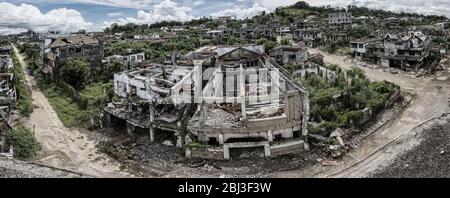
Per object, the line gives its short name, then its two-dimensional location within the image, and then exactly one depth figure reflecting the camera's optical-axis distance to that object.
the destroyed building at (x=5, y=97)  26.55
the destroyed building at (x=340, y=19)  110.28
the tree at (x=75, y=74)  47.25
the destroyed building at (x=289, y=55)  54.97
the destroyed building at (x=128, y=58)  56.38
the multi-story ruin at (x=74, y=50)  56.72
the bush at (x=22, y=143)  26.52
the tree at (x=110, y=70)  51.62
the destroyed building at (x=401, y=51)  52.31
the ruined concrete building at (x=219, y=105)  26.75
